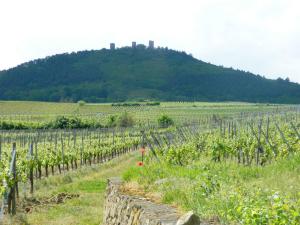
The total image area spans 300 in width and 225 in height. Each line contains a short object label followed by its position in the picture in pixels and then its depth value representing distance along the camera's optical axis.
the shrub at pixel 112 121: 81.49
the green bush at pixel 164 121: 75.43
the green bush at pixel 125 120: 80.43
